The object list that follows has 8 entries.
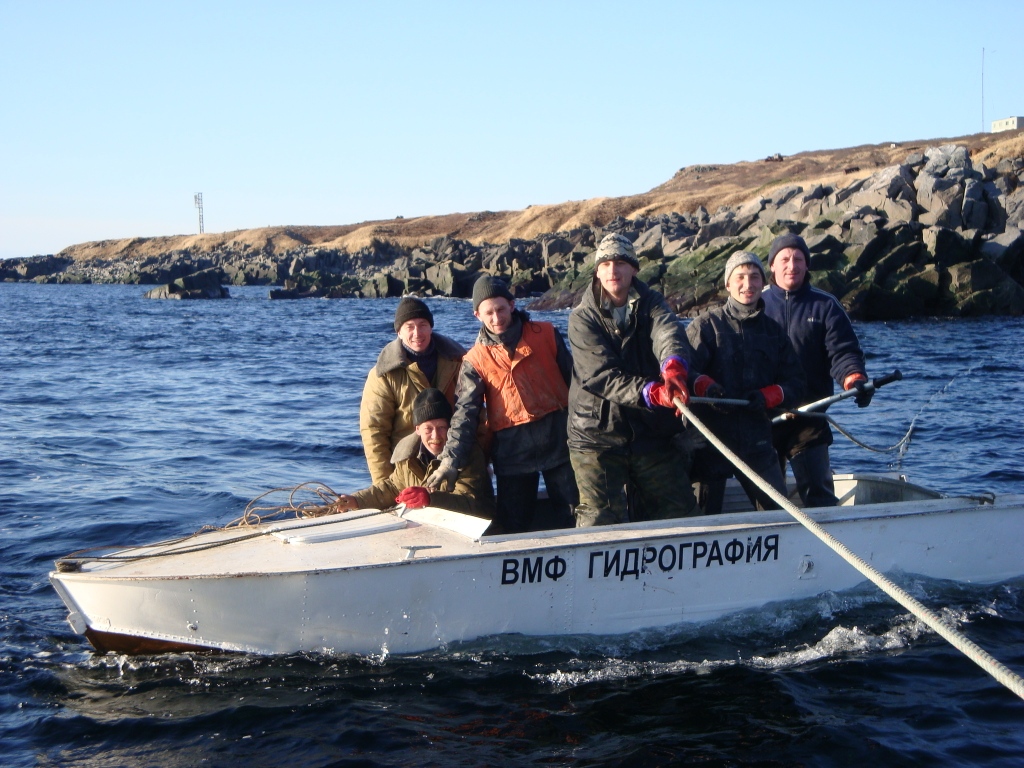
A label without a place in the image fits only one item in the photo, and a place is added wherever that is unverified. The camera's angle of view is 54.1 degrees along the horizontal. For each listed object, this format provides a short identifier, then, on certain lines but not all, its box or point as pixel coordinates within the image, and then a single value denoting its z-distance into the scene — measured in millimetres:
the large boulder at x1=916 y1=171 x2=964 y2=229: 30031
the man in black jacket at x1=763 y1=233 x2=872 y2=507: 6258
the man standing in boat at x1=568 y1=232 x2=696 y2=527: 5312
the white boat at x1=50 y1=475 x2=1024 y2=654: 5148
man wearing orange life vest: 5684
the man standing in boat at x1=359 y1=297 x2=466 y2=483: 6056
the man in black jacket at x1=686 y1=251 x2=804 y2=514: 5805
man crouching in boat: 5902
